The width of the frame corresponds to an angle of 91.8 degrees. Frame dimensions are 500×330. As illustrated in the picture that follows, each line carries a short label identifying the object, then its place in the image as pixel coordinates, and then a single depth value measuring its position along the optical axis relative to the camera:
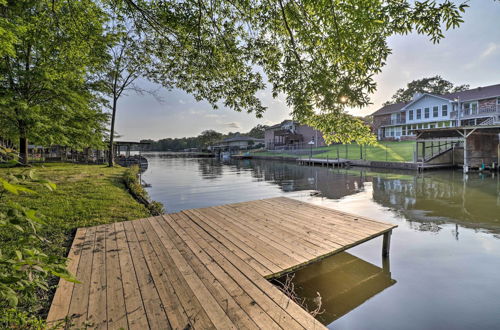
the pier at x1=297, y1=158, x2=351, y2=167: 27.80
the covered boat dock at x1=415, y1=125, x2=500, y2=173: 20.02
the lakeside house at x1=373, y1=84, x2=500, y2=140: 29.80
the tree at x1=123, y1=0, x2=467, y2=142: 3.80
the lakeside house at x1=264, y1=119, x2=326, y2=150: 47.38
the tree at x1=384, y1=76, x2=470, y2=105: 53.14
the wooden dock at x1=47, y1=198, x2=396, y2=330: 2.53
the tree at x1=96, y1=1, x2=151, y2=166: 20.14
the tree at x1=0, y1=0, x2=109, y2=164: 7.21
